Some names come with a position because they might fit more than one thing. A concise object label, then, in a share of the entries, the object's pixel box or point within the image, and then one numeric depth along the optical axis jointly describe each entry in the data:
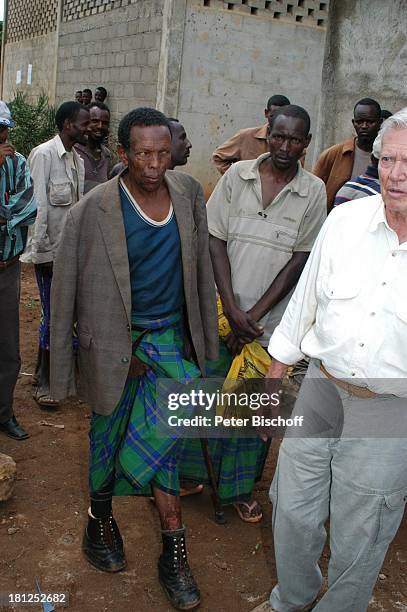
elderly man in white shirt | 2.13
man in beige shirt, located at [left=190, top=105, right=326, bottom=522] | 3.28
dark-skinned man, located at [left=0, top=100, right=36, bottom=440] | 3.64
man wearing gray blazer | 2.71
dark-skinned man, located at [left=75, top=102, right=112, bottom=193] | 5.58
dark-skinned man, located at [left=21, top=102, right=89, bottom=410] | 4.41
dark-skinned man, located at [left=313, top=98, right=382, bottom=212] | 5.00
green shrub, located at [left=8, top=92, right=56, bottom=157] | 10.56
